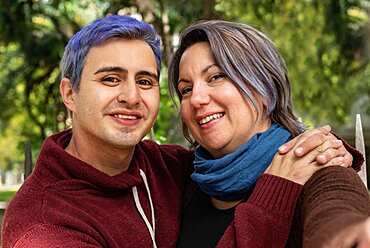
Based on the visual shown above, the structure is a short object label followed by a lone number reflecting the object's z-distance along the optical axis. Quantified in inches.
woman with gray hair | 74.2
